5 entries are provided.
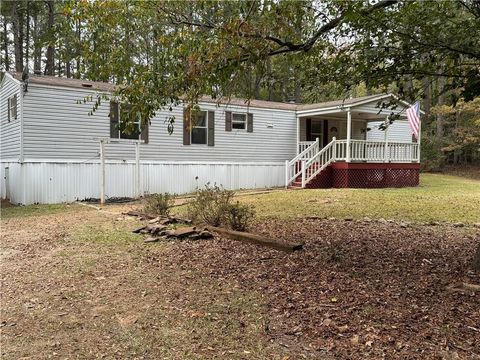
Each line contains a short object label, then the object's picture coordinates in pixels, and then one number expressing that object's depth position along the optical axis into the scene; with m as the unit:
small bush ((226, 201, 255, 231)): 6.60
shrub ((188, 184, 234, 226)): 6.77
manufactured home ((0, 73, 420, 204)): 11.89
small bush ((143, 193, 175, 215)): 8.27
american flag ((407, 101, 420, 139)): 13.87
